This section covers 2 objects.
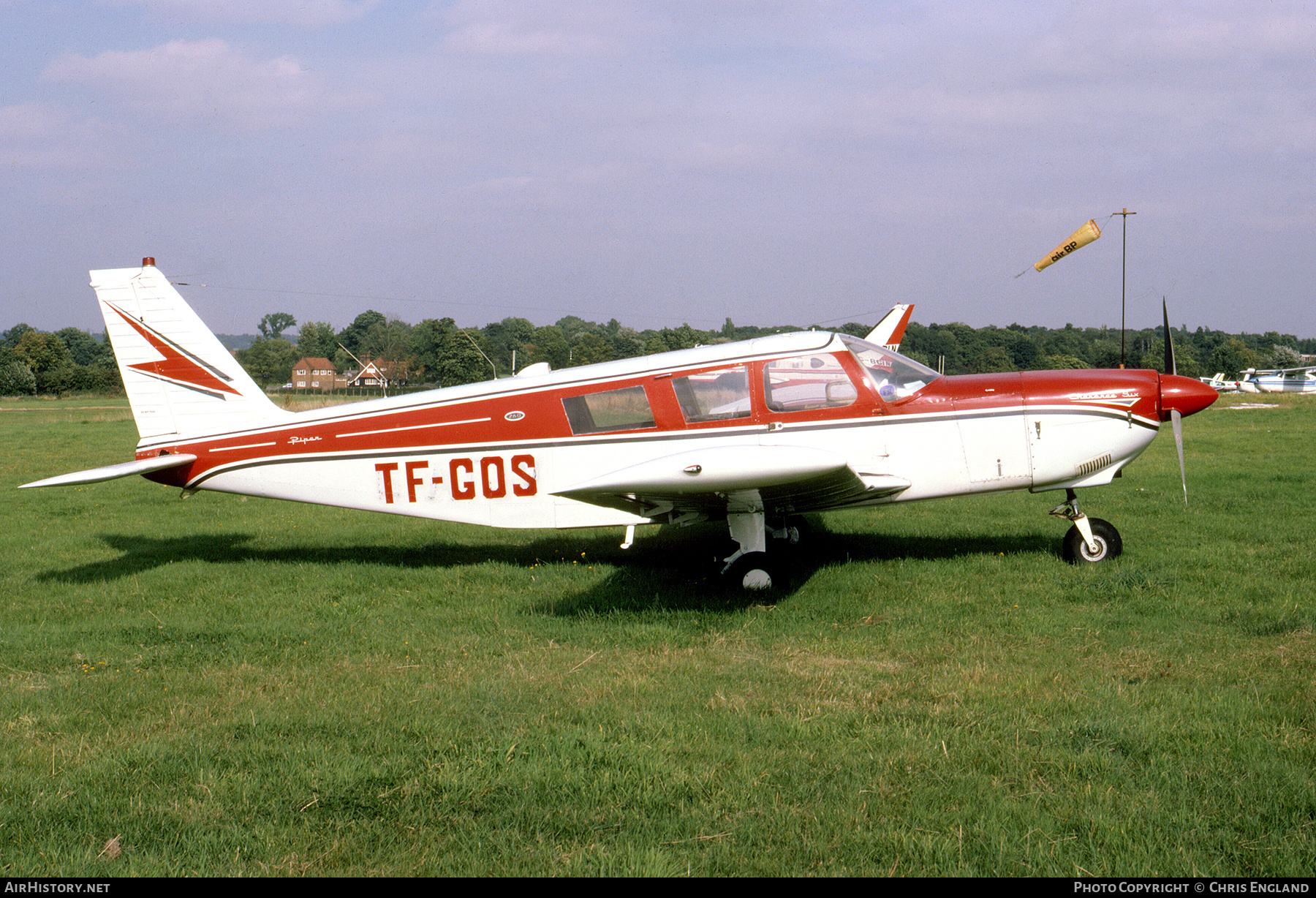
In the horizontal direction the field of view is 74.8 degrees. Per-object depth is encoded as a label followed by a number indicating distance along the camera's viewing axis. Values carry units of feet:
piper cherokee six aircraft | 25.73
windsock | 73.61
